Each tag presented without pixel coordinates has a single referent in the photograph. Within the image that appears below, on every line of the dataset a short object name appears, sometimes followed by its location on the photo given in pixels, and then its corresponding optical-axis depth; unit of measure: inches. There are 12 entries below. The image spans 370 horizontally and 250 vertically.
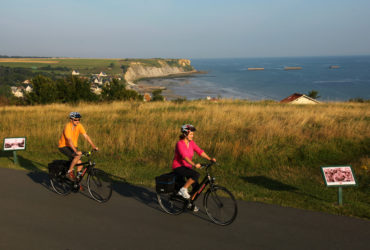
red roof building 1567.3
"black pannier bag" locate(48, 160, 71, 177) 282.8
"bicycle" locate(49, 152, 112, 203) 261.1
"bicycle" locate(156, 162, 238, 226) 211.0
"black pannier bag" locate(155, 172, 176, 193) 226.5
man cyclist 271.9
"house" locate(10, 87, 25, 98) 3176.2
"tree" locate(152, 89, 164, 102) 2633.6
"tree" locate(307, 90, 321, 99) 2370.1
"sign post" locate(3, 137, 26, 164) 405.1
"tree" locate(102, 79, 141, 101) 1602.5
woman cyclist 218.1
